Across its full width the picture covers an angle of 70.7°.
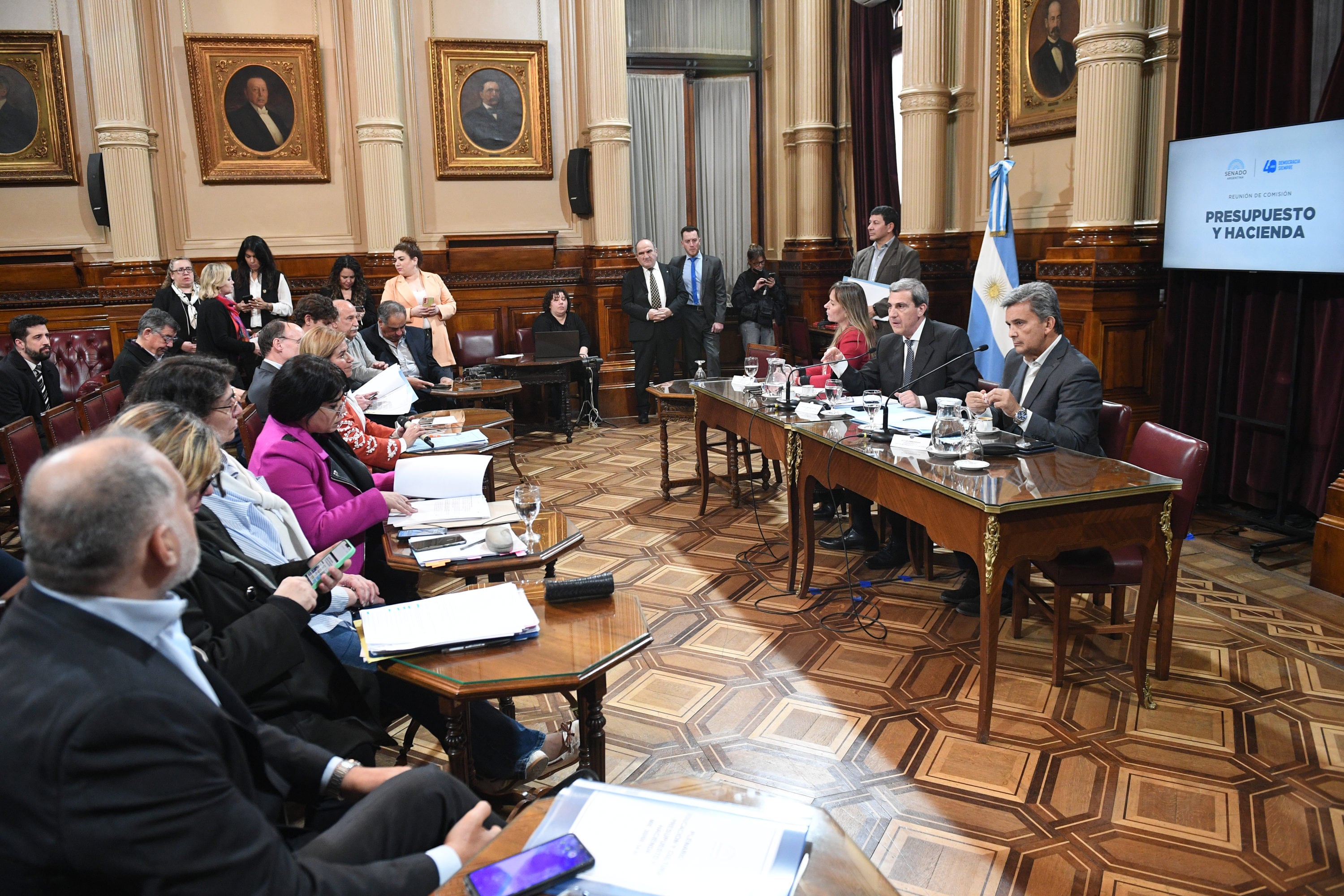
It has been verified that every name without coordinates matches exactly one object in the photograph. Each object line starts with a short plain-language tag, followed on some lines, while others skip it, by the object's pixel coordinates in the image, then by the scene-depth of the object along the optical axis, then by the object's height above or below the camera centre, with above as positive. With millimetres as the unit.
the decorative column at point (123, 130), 7918 +1446
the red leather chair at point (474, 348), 8477 -471
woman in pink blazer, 2699 -575
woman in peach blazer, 7688 -6
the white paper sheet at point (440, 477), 3281 -621
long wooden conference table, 2879 -718
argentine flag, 6414 +25
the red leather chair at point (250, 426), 4340 -583
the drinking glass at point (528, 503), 2781 -609
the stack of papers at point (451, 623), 2148 -761
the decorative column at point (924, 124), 7258 +1236
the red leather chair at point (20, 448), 4090 -626
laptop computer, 7949 -426
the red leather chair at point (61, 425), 4442 -571
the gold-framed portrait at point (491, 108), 8812 +1730
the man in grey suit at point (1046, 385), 3621 -403
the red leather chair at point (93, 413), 5031 -587
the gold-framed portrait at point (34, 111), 7953 +1618
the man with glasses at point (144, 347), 5648 -263
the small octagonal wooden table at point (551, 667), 2018 -807
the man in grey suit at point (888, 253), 7117 +238
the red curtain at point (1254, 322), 4742 -240
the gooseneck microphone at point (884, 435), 3748 -588
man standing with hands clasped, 8562 -137
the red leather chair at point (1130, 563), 3211 -974
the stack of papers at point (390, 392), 4785 -482
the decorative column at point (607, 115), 8727 +1625
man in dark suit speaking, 4676 -365
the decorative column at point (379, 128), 8359 +1492
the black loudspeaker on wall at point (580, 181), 8945 +1046
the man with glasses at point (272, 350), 4168 -223
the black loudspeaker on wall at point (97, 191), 8023 +944
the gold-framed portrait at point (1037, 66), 6172 +1451
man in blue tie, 8906 -92
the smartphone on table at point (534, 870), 1294 -790
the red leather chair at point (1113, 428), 3771 -588
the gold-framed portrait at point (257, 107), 8352 +1702
